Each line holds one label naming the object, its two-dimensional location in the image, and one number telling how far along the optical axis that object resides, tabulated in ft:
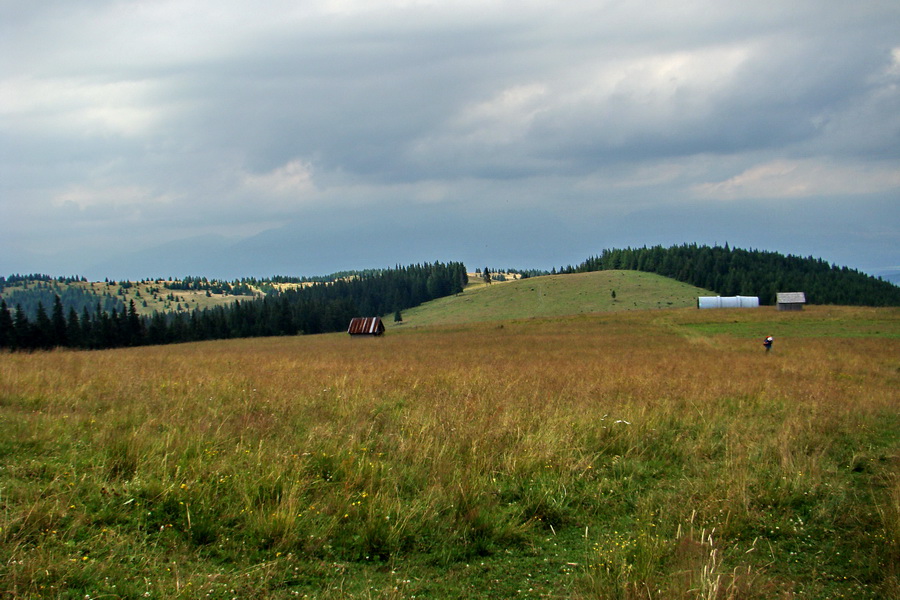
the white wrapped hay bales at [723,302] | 330.13
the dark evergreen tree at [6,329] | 237.66
